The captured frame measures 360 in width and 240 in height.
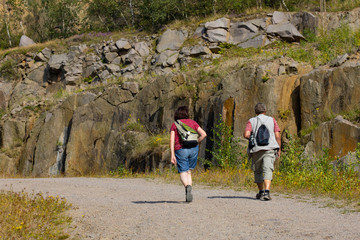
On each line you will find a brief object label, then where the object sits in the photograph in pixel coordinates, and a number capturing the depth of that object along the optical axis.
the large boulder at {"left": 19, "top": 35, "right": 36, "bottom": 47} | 41.66
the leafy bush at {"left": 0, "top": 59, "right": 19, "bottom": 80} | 36.09
